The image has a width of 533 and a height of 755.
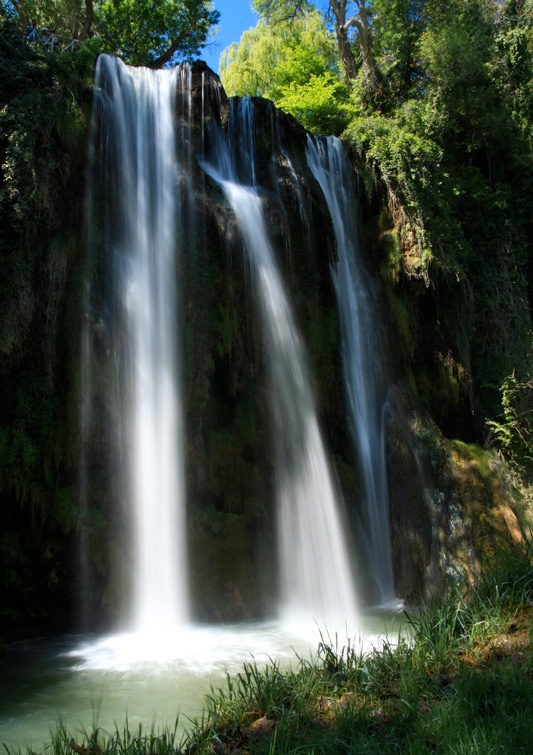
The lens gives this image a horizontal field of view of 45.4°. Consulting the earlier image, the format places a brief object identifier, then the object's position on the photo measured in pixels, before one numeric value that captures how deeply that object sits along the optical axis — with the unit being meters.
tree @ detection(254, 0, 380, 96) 17.77
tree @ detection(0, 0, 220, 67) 20.91
